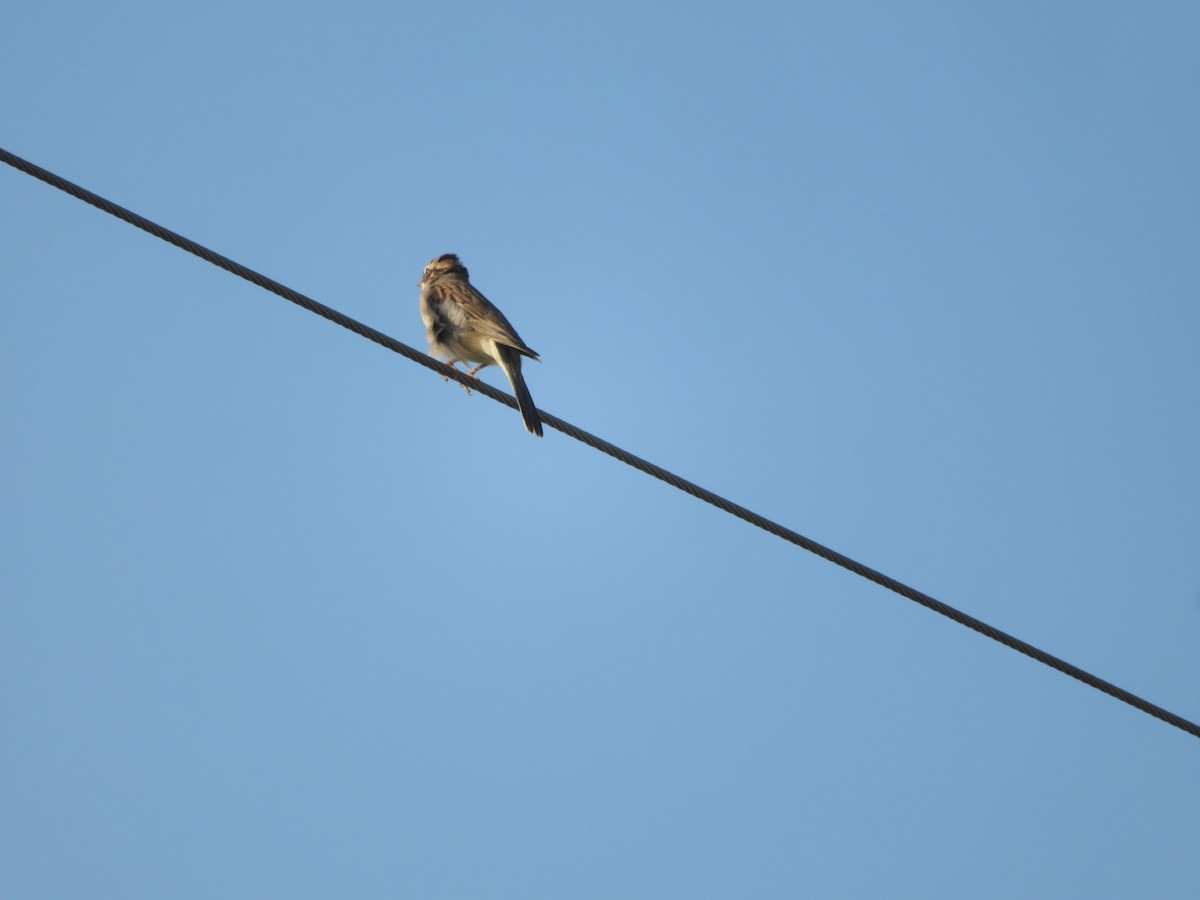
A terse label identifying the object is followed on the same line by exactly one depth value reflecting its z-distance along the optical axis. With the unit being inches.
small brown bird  925.8
